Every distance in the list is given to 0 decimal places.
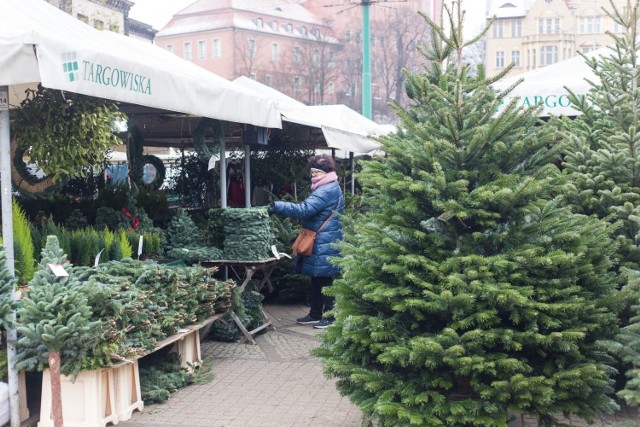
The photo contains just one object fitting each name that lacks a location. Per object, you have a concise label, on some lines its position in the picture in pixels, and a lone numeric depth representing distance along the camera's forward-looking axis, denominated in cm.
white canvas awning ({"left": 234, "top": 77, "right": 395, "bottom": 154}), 870
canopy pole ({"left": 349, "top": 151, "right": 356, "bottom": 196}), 1311
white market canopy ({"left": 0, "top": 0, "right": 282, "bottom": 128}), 441
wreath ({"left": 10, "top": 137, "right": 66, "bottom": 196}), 658
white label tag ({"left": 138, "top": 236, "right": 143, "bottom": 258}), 653
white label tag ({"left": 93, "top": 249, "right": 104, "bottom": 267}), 570
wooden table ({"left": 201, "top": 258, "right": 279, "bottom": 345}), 742
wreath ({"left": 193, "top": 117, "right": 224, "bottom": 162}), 773
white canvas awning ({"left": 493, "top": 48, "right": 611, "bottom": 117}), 773
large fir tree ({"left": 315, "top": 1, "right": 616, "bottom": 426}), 396
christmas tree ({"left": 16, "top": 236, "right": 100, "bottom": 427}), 454
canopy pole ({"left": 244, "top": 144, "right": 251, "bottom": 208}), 888
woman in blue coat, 793
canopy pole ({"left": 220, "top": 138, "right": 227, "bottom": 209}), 802
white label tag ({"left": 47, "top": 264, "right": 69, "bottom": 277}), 484
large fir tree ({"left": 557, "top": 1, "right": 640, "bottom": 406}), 503
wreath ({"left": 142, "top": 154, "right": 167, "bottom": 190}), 1012
